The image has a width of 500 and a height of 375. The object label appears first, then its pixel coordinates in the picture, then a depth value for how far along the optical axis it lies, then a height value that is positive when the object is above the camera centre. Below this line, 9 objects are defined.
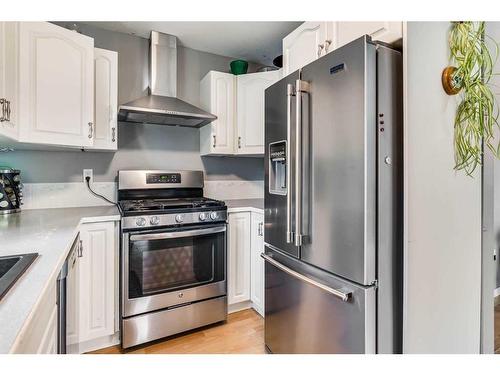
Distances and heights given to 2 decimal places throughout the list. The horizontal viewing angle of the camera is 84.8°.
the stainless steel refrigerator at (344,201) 1.11 -0.07
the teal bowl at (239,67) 2.54 +1.10
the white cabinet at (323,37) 1.18 +0.81
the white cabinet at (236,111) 2.45 +0.67
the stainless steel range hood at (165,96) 2.11 +0.76
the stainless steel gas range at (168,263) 1.79 -0.55
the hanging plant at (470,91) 1.26 +0.44
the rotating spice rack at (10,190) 1.74 -0.04
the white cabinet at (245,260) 2.19 -0.61
